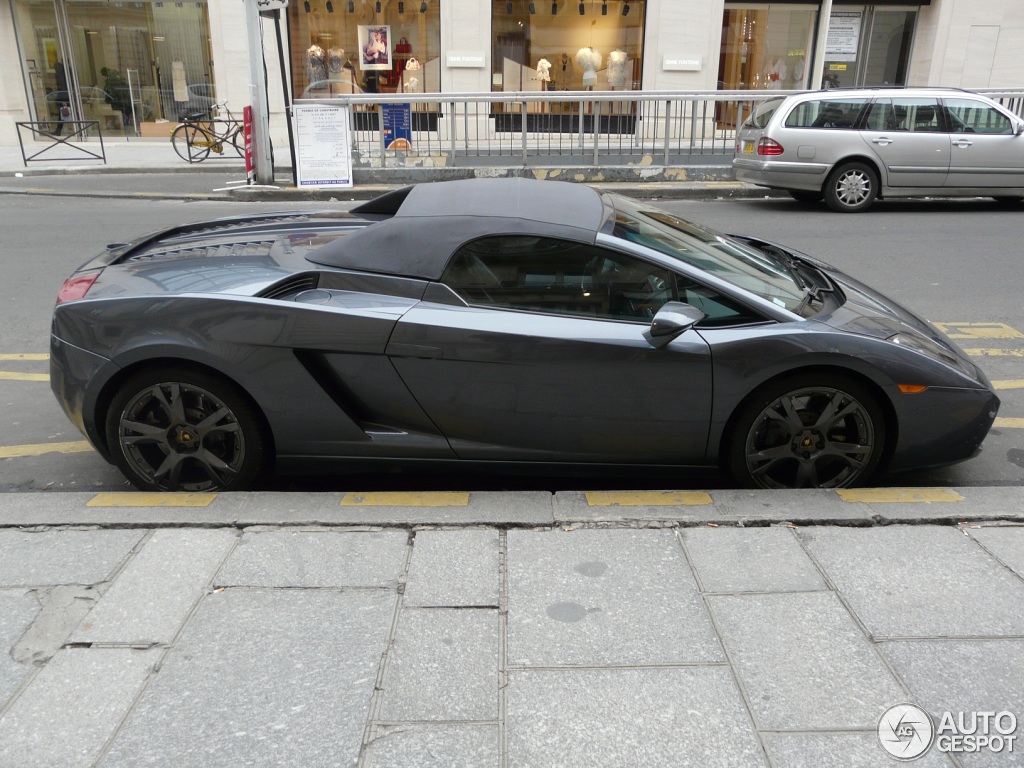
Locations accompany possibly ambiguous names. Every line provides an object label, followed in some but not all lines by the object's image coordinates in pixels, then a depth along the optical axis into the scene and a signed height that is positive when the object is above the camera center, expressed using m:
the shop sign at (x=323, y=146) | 13.39 -1.20
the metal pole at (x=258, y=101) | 13.22 -0.55
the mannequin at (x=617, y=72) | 20.06 -0.13
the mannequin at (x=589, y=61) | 20.06 +0.10
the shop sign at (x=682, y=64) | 19.48 +0.05
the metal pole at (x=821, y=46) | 19.72 +0.46
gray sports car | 3.65 -1.18
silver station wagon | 11.71 -0.97
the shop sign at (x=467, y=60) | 19.45 +0.09
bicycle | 17.81 -1.43
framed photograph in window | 19.77 +0.35
